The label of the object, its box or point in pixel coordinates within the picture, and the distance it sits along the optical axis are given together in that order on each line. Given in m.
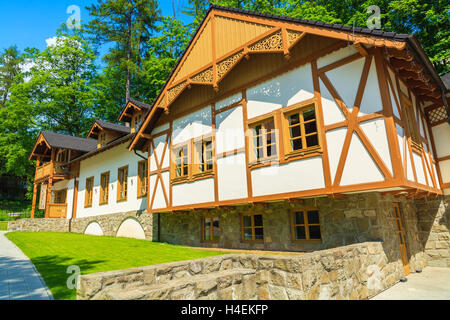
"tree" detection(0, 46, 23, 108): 37.03
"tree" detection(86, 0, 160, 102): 28.67
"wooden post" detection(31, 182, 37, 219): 23.21
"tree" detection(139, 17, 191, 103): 24.53
